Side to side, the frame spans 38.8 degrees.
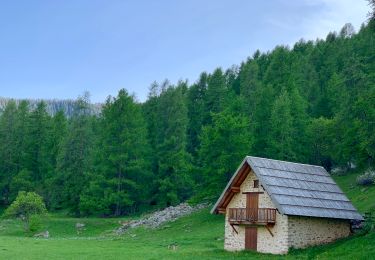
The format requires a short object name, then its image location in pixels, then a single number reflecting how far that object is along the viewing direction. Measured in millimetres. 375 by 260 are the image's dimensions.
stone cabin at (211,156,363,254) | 35062
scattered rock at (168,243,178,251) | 40278
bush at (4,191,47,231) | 59562
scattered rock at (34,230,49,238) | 57347
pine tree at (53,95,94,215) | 77469
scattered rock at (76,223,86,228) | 64569
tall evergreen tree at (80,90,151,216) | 71688
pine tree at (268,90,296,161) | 66750
